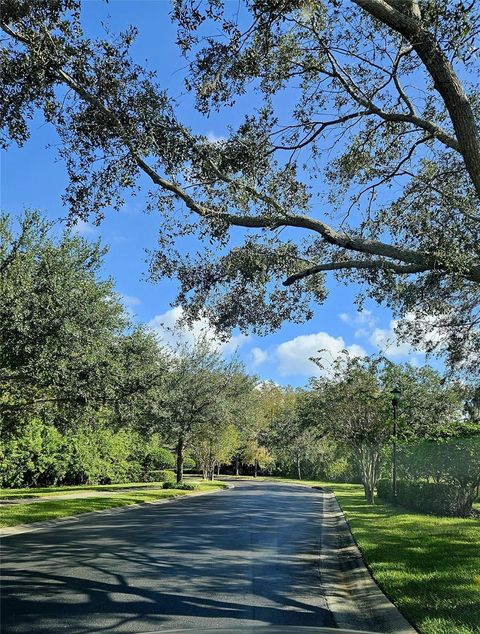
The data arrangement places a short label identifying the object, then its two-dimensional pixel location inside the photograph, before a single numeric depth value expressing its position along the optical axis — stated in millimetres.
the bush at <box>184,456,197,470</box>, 57544
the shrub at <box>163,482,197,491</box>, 33188
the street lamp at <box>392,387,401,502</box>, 20625
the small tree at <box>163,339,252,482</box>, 30922
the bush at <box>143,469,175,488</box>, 43694
